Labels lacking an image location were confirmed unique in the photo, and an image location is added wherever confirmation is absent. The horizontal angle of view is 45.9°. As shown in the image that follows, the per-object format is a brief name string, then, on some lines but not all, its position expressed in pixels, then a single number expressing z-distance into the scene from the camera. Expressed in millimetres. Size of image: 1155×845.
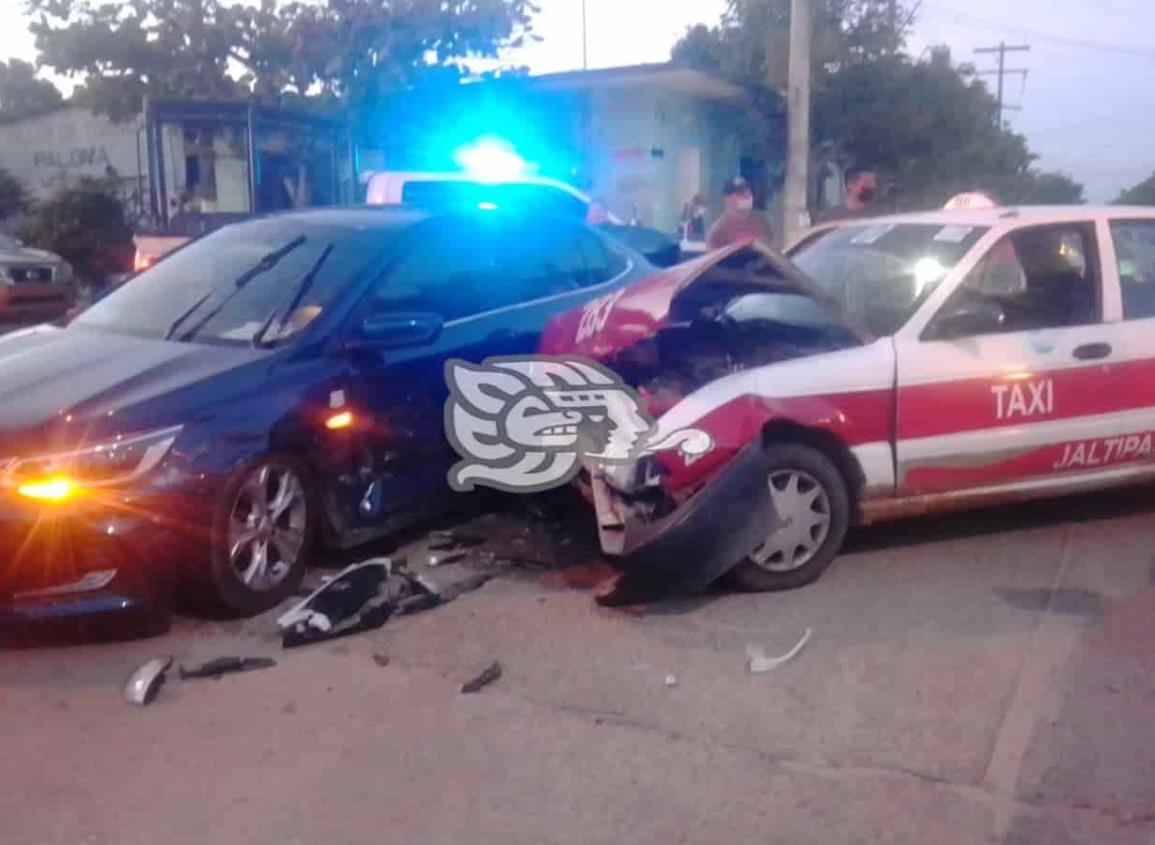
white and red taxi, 5676
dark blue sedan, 5109
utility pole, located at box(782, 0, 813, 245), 16031
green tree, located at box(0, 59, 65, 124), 47094
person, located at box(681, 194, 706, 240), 18969
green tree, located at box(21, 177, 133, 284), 24250
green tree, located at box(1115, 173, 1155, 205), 51975
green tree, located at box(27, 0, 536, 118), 28031
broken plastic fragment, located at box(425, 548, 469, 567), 6406
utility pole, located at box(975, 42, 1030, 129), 55444
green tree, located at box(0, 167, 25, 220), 29922
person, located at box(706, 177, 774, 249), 9734
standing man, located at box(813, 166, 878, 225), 10141
